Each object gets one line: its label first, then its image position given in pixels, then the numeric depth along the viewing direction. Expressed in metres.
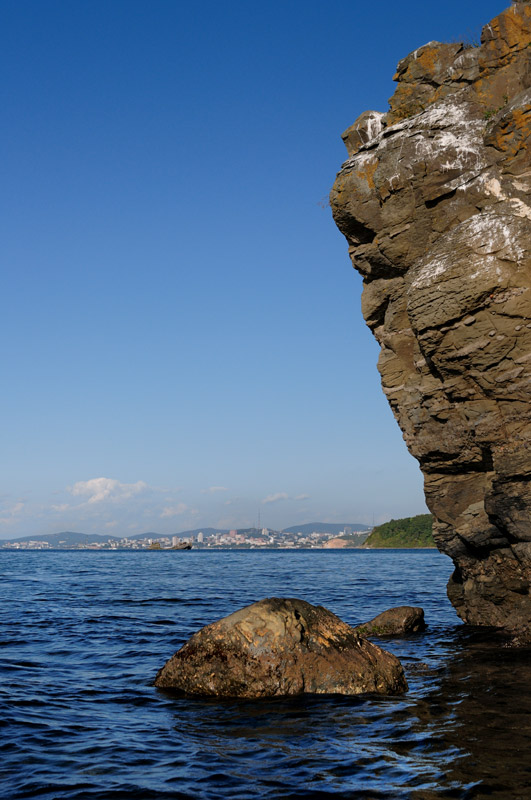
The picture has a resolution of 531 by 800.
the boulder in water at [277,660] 11.99
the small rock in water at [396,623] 19.83
